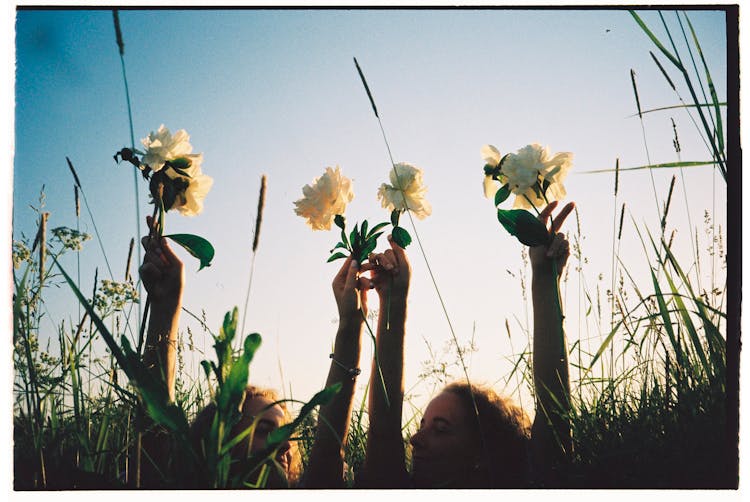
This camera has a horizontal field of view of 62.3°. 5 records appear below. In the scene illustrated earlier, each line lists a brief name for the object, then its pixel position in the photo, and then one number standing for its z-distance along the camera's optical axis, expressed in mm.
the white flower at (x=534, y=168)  1582
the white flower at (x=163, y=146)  1449
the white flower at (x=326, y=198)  1604
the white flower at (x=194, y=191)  1508
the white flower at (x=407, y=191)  1640
